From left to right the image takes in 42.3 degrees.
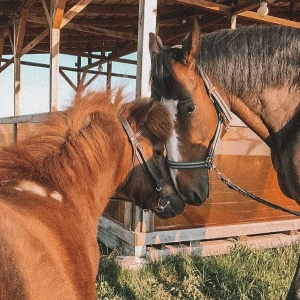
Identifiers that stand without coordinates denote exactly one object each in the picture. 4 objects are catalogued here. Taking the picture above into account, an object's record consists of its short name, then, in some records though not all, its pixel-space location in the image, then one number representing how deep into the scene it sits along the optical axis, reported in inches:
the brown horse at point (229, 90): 102.3
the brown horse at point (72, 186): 49.6
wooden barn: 162.2
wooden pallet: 163.2
